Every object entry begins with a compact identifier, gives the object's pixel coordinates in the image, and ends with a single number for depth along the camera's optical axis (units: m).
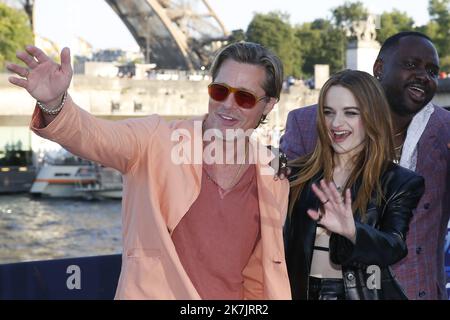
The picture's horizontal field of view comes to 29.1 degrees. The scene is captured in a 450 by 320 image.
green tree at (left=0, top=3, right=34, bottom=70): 31.02
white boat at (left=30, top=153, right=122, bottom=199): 23.28
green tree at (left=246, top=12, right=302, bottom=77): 37.50
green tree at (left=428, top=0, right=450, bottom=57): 36.50
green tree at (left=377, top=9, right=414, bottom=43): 40.31
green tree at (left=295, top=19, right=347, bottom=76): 38.50
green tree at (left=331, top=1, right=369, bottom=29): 40.31
